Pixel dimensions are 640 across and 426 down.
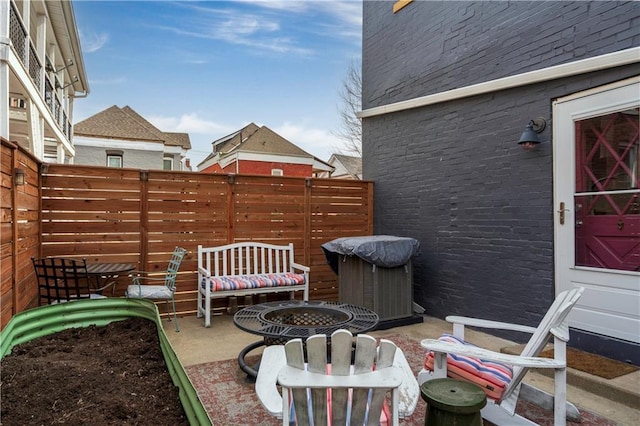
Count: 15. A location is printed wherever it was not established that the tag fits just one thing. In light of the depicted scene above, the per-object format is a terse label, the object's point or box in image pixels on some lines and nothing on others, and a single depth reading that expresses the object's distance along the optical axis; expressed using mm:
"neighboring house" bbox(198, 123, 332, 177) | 18562
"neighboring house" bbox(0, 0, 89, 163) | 5535
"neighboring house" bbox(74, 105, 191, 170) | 18328
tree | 16312
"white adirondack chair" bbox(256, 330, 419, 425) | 1467
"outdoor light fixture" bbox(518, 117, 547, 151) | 3771
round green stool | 1779
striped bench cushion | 4494
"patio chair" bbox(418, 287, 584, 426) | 2072
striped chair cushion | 2197
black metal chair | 3727
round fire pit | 2691
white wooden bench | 4516
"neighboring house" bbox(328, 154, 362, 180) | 20219
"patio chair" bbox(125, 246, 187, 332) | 4148
